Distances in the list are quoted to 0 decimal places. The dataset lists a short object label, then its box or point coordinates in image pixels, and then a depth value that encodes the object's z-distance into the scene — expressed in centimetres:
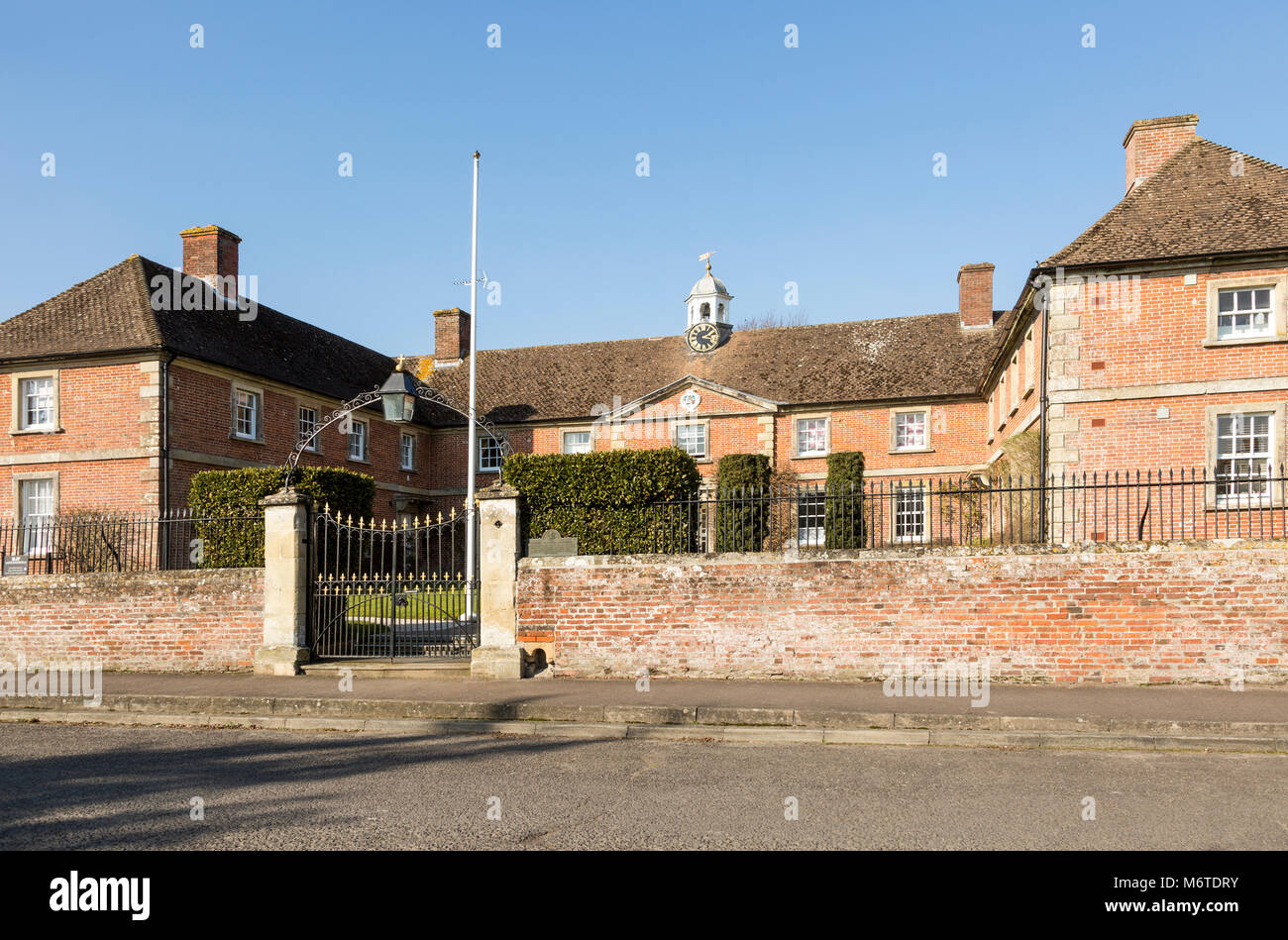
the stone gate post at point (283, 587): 1294
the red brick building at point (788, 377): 1834
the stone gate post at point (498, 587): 1225
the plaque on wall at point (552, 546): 1236
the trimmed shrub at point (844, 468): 3034
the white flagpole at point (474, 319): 2391
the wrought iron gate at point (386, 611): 1295
